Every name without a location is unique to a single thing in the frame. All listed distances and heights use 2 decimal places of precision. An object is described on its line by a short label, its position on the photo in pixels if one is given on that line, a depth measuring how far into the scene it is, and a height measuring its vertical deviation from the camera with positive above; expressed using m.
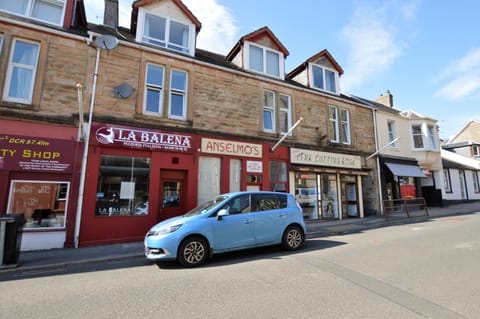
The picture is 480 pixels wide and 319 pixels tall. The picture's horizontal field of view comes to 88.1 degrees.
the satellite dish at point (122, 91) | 9.38 +3.95
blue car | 5.70 -0.78
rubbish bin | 5.73 -0.99
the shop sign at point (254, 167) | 11.42 +1.41
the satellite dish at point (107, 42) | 8.84 +5.48
